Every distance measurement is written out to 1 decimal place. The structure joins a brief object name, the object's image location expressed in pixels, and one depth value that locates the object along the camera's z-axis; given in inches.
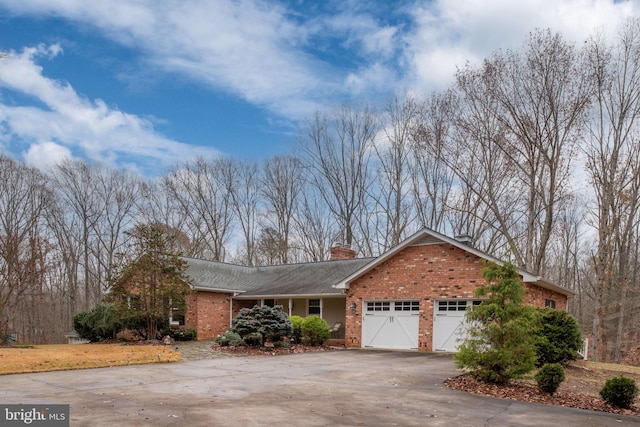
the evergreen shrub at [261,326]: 756.6
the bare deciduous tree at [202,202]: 1593.3
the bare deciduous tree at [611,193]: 959.2
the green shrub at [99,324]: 912.9
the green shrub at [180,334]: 889.5
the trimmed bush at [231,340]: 746.2
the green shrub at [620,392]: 361.4
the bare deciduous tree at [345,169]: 1434.5
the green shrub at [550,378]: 405.4
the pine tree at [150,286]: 838.5
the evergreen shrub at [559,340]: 616.1
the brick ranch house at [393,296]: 765.9
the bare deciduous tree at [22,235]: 909.8
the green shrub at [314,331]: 827.1
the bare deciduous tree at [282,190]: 1560.0
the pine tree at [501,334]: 439.5
